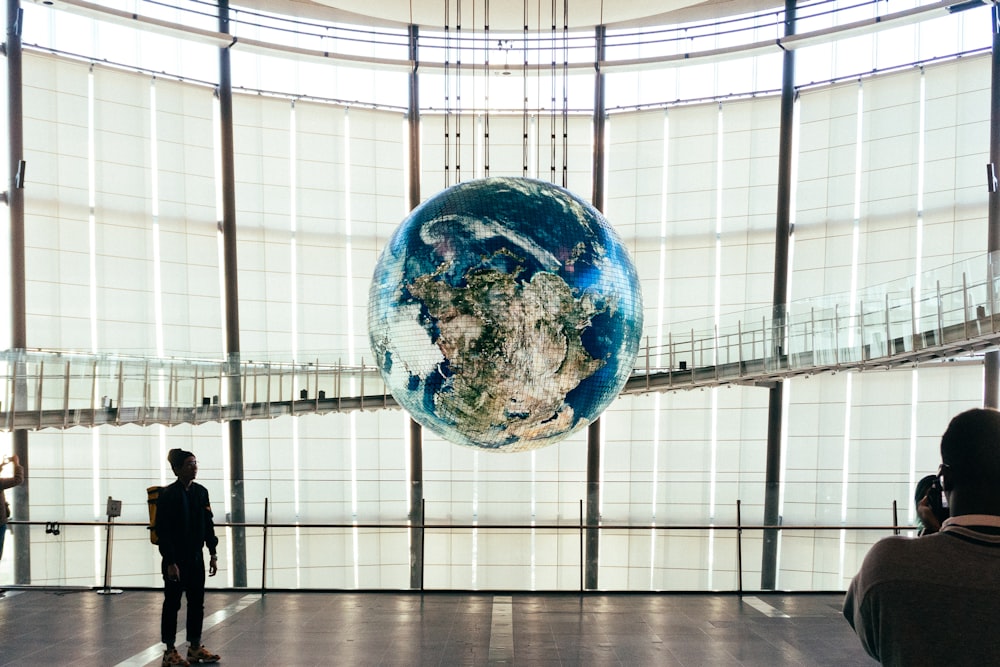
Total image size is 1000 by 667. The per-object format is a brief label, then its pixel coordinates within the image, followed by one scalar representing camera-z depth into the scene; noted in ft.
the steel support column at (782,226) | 63.10
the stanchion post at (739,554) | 39.29
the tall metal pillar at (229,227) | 64.03
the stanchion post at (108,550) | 37.65
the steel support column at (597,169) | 66.44
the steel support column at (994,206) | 56.65
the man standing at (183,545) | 24.81
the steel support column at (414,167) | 66.44
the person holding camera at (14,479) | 26.98
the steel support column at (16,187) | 56.34
